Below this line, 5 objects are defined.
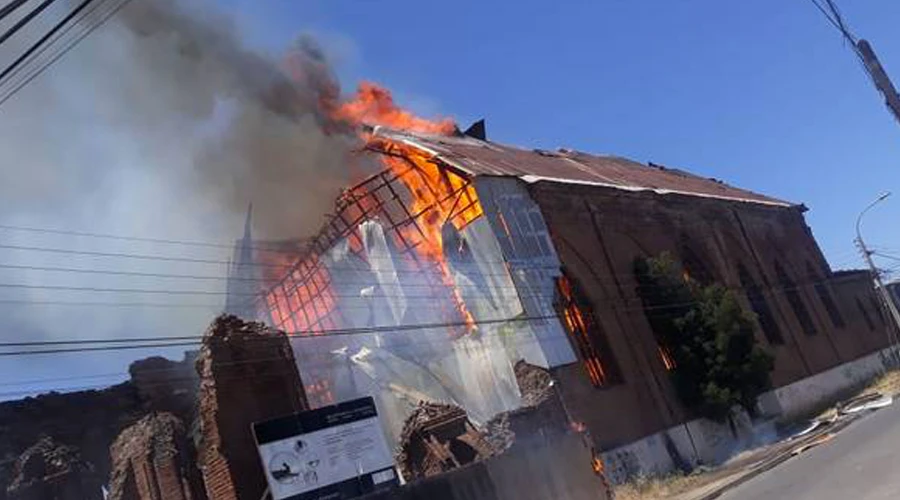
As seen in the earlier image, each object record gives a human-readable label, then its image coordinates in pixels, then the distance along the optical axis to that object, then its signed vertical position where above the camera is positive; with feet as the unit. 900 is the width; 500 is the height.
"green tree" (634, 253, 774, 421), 81.76 +3.83
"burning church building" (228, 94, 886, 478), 71.56 +16.54
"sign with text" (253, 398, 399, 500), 44.98 +3.81
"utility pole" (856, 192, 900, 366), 127.65 +5.64
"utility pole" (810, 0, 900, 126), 51.75 +14.54
